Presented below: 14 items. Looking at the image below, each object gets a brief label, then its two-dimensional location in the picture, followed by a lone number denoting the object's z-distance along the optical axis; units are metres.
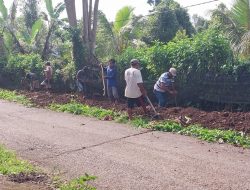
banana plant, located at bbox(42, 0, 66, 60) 15.56
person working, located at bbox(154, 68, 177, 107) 8.36
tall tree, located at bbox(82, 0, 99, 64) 12.76
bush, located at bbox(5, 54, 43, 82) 13.60
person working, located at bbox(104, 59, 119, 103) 9.86
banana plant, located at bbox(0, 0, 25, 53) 16.63
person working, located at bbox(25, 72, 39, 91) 13.28
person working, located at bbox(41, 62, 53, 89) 12.31
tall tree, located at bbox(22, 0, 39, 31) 26.13
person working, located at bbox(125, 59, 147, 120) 7.44
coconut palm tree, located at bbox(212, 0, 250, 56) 9.60
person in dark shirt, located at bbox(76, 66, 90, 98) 11.16
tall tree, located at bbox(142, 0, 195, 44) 15.84
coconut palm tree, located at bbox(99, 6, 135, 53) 15.30
